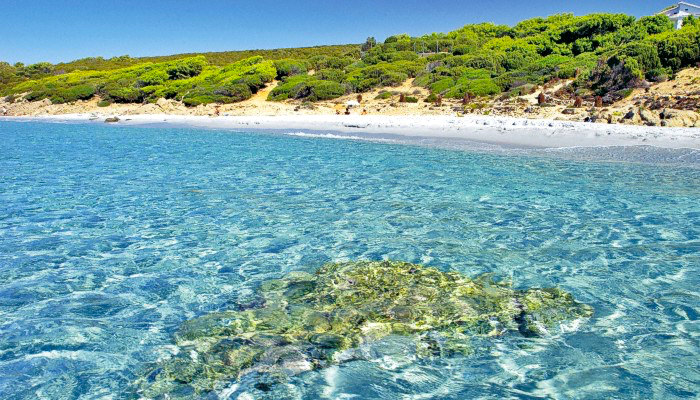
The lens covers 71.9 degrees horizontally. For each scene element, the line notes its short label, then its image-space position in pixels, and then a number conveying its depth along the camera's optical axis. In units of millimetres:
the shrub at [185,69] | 49406
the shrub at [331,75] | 38462
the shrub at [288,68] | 43750
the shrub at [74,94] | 45656
